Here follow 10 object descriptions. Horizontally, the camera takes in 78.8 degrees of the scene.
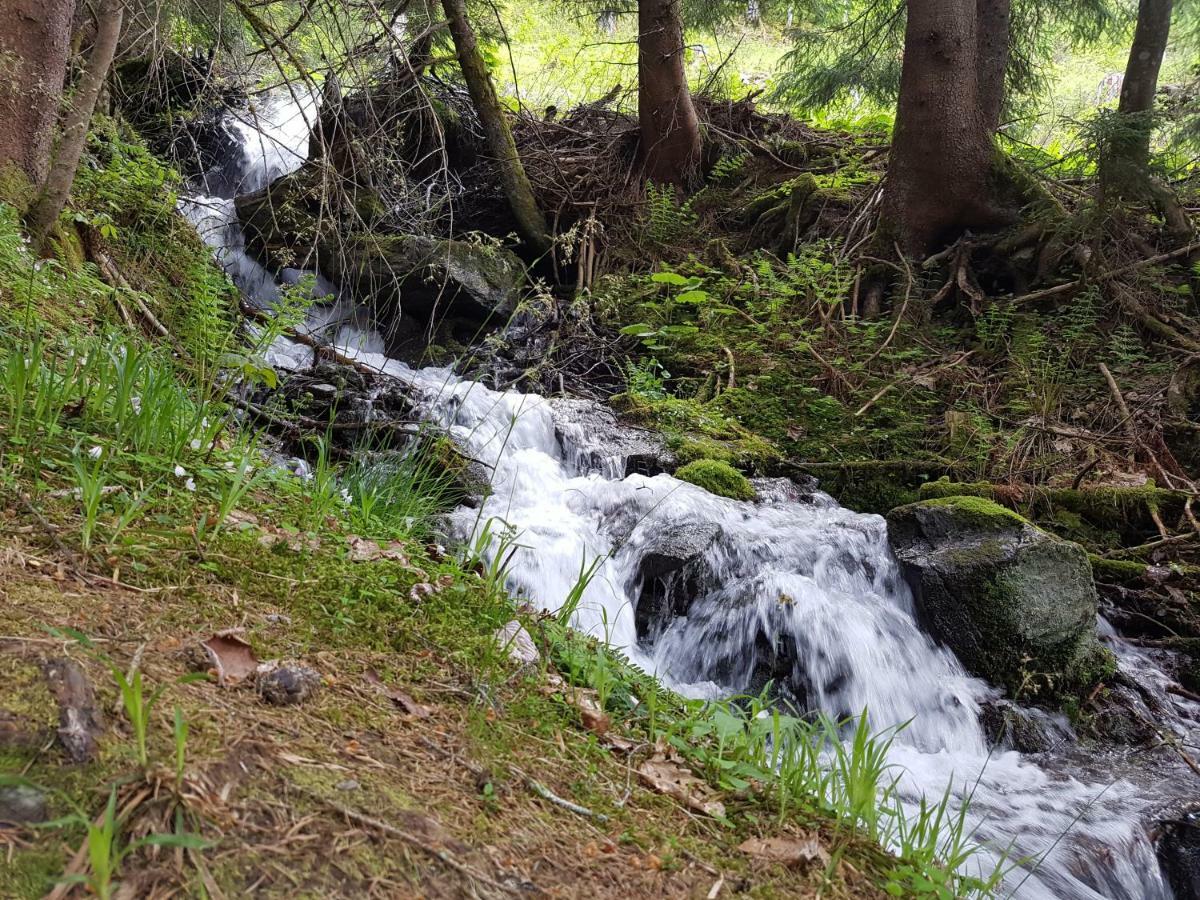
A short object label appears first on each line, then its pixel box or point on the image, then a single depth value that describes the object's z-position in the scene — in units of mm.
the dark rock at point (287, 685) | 1599
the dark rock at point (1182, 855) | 2932
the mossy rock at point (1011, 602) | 4109
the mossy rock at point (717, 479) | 5680
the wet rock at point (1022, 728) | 3840
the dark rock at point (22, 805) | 1052
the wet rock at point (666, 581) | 4434
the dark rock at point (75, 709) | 1191
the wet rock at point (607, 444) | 6035
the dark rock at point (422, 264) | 8047
